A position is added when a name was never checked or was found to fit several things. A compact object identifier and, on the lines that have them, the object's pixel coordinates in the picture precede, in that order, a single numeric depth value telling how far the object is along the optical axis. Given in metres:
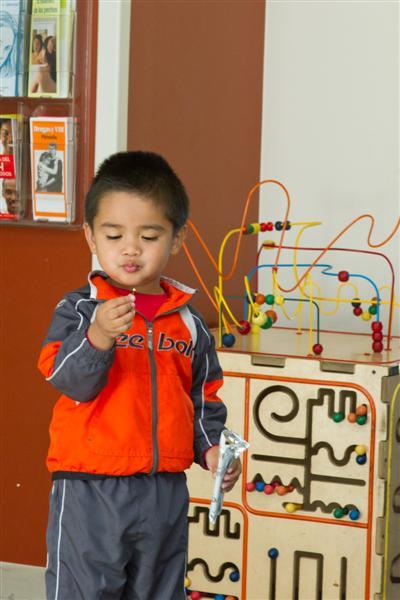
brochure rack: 4.38
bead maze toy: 4.18
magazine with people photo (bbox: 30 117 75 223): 4.41
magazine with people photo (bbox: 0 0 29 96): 4.43
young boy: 2.82
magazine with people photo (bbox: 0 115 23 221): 4.49
